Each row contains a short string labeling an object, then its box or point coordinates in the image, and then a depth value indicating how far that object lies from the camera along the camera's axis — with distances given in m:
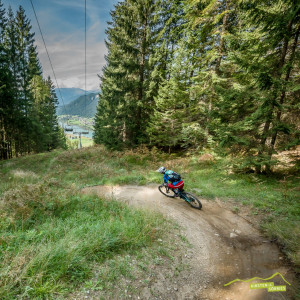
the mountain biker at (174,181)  7.59
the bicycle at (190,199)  7.22
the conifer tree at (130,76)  15.38
